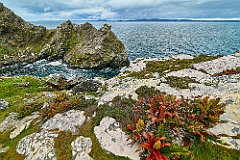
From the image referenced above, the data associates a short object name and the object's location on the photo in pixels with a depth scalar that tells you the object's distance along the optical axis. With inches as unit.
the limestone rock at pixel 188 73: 828.7
